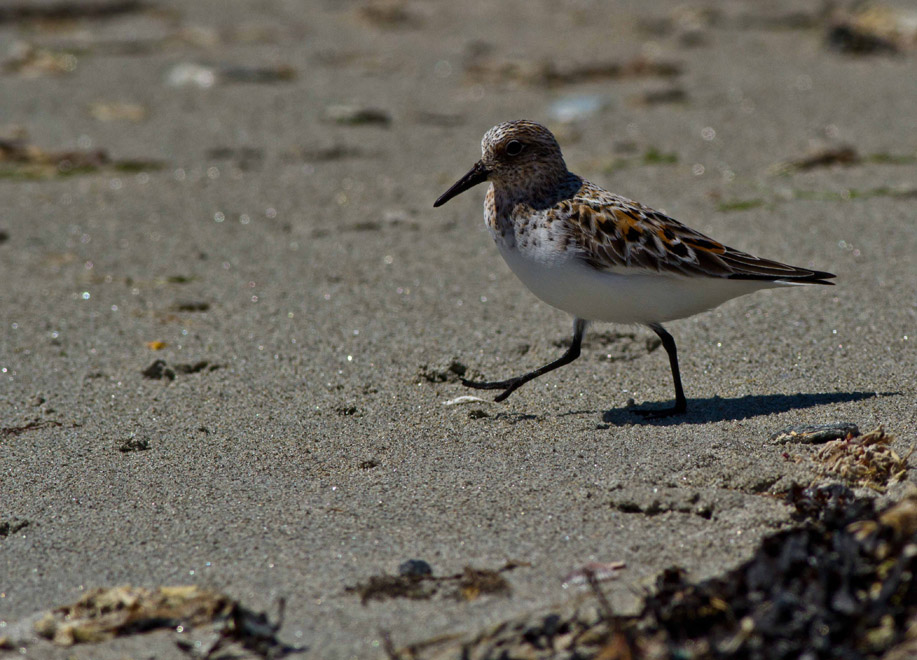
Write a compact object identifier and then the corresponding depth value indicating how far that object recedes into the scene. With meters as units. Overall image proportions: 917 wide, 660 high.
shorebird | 7.87
